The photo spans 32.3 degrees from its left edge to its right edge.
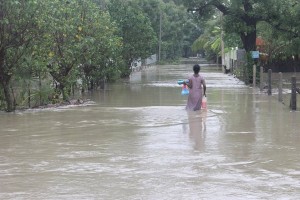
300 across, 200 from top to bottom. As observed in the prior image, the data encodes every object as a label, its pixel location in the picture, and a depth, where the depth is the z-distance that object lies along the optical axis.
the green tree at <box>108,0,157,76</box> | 37.50
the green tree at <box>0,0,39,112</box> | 14.66
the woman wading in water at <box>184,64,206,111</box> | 15.28
